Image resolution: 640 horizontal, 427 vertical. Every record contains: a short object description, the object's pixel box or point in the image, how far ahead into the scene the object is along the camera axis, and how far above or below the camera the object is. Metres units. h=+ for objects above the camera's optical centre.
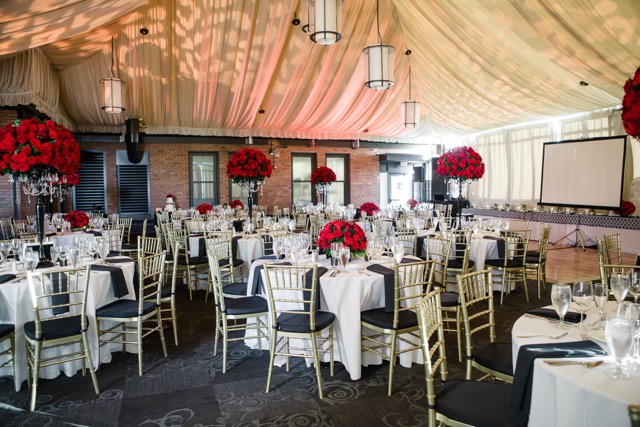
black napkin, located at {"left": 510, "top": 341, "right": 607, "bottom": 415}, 2.01 -0.78
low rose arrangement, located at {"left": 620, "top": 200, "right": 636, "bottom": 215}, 10.23 -0.39
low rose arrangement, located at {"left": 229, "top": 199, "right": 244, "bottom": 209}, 11.33 -0.25
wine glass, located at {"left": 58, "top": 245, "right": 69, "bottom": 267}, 4.41 -0.57
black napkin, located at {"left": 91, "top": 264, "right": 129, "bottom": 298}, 4.23 -0.83
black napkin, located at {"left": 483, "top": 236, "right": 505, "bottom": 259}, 6.41 -0.80
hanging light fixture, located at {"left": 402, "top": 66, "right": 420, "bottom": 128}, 11.00 +2.09
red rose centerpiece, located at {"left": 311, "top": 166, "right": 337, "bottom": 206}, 11.62 +0.45
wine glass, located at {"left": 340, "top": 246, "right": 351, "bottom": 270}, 4.07 -0.57
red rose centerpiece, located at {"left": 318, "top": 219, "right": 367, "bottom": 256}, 4.27 -0.42
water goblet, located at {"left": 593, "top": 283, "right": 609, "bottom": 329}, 2.48 -0.60
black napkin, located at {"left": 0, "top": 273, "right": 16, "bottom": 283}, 3.84 -0.71
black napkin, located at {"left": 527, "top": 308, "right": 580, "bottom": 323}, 2.54 -0.74
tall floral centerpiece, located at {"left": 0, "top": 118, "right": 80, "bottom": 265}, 4.37 +0.47
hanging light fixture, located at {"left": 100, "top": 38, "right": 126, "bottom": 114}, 9.17 +2.17
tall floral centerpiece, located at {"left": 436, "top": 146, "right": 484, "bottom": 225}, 7.39 +0.49
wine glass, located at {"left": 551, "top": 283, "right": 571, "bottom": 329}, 2.31 -0.56
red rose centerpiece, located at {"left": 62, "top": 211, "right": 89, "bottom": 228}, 7.57 -0.38
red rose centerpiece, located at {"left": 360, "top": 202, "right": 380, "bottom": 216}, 10.21 -0.34
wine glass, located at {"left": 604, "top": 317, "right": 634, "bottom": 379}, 1.74 -0.59
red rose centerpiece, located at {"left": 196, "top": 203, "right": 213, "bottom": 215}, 10.42 -0.32
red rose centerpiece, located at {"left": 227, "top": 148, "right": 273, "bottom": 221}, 7.85 +0.51
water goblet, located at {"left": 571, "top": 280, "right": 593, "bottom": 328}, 2.44 -0.58
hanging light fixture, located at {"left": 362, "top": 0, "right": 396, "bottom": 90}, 7.49 +2.25
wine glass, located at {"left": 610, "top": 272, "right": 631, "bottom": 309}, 2.58 -0.56
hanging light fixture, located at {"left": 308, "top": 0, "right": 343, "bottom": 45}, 5.88 +2.38
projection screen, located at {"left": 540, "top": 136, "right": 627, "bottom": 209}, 10.63 +0.51
